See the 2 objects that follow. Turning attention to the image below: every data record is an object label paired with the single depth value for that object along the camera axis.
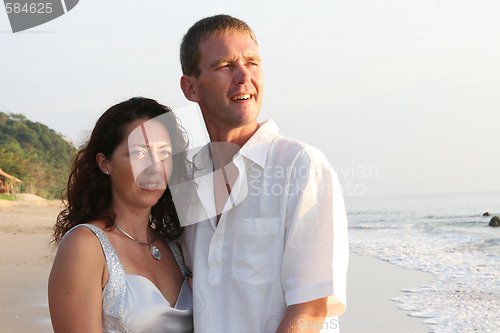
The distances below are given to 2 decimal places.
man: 2.20
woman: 2.35
